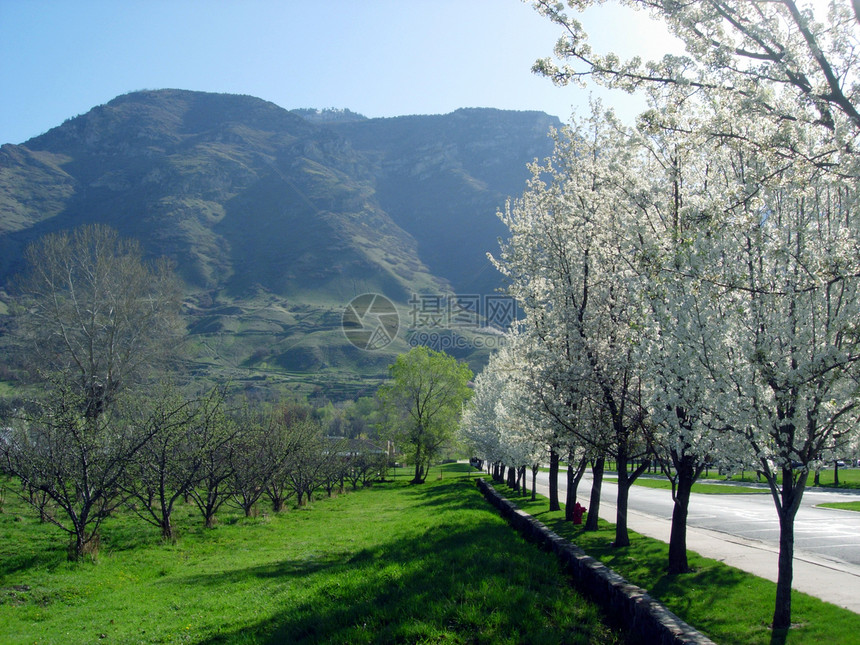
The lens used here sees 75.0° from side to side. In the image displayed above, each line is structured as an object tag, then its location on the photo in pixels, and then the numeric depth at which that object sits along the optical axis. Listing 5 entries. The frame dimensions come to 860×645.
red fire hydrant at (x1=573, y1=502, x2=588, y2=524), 18.19
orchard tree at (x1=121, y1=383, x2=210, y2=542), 16.42
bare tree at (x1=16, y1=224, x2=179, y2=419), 32.84
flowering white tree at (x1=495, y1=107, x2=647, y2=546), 12.52
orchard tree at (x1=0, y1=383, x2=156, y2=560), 13.81
